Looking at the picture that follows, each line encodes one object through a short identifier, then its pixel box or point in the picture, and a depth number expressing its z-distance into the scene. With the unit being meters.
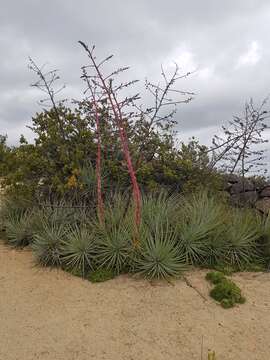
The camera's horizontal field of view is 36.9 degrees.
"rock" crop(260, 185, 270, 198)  9.08
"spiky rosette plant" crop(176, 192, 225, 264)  5.98
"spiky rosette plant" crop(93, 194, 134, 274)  5.76
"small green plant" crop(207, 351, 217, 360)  3.67
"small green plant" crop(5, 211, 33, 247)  7.28
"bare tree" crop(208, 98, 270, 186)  8.81
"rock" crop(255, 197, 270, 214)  8.81
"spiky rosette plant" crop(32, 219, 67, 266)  6.18
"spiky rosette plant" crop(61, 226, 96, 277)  5.88
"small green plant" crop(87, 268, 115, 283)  5.64
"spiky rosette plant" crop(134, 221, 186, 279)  5.57
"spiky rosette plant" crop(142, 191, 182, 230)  6.26
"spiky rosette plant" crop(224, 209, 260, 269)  6.13
